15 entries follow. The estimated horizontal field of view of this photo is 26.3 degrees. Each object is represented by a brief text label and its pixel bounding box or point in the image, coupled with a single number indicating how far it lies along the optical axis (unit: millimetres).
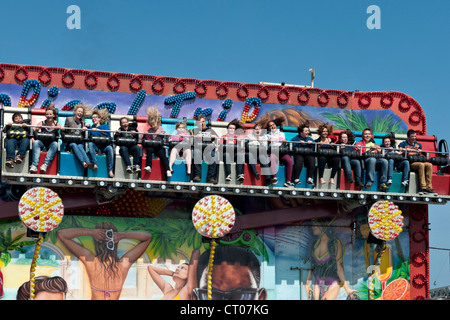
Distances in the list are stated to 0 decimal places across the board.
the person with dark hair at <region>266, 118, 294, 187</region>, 23359
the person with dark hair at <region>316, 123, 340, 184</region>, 23750
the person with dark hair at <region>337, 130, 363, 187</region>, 23875
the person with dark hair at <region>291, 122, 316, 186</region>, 23500
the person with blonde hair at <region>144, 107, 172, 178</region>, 22877
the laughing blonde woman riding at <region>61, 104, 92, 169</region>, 22391
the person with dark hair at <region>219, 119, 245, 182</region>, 23156
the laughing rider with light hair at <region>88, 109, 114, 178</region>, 22484
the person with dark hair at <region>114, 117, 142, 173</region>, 22688
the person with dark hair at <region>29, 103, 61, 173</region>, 22172
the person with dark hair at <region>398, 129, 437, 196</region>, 24406
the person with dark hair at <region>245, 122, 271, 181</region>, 23344
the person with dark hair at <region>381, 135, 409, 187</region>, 24172
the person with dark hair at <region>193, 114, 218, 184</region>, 23000
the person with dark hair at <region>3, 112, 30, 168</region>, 21969
